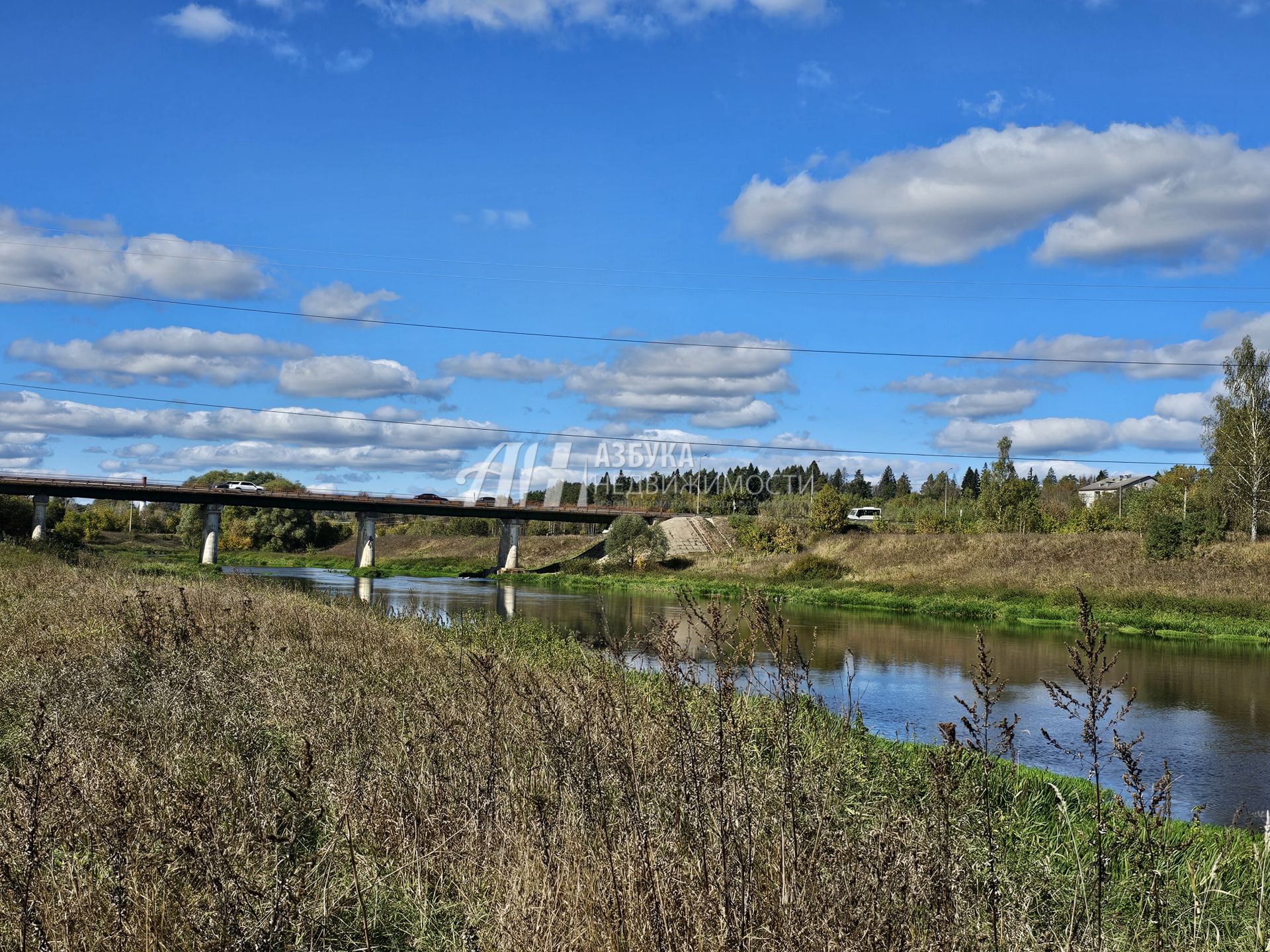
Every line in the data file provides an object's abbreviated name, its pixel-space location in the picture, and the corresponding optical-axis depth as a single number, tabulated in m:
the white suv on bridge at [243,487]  86.31
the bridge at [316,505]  77.75
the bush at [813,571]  63.00
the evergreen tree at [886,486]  185.23
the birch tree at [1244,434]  55.06
